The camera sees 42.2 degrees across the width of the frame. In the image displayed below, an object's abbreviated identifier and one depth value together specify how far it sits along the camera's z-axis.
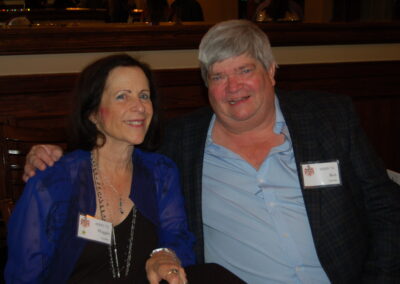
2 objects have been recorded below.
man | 1.92
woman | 1.64
